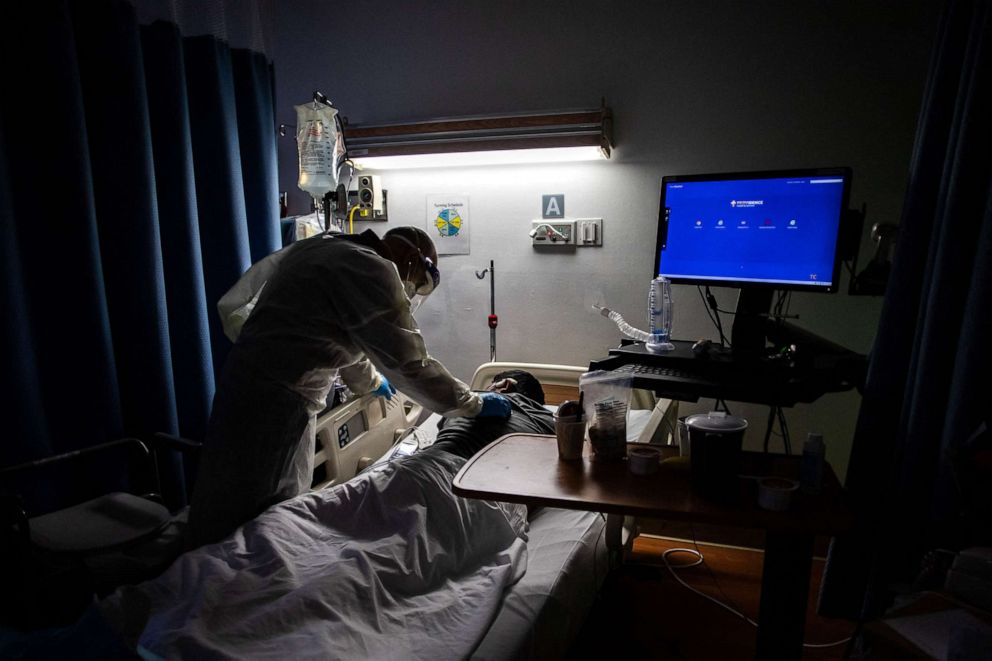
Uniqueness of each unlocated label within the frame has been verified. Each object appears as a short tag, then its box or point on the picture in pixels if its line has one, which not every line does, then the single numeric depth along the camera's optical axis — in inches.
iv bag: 98.3
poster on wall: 111.3
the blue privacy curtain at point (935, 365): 45.0
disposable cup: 49.9
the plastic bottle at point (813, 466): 43.6
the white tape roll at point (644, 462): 47.1
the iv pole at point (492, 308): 109.1
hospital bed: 40.4
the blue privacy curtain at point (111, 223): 63.7
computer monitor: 60.7
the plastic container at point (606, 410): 49.8
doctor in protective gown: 60.8
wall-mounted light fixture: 91.6
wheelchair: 45.4
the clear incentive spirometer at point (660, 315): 67.5
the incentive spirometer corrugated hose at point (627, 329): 88.5
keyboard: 54.5
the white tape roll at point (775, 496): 40.8
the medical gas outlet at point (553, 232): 104.7
